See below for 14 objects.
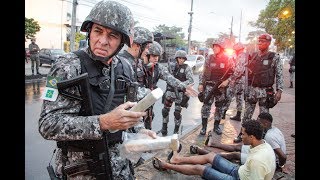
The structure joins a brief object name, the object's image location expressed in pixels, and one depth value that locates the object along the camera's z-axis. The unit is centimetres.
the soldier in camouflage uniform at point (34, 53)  1210
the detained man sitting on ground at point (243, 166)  291
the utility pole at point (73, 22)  1397
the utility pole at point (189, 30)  2429
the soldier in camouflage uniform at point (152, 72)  435
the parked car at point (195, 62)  1921
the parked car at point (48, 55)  1674
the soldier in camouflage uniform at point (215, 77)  538
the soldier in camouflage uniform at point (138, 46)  389
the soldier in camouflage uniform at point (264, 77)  472
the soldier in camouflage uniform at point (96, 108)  131
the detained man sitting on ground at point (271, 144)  370
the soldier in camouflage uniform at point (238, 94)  708
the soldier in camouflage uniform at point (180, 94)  545
